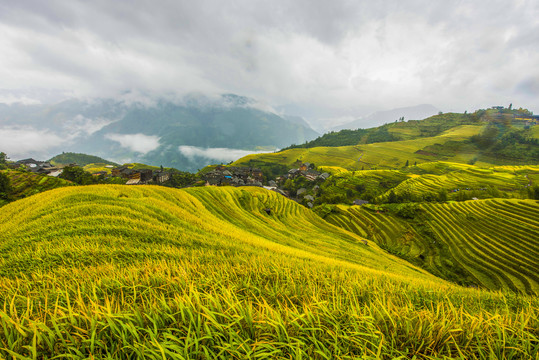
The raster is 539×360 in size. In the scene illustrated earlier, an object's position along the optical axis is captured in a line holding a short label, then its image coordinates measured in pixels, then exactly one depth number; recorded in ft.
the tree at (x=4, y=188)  98.58
